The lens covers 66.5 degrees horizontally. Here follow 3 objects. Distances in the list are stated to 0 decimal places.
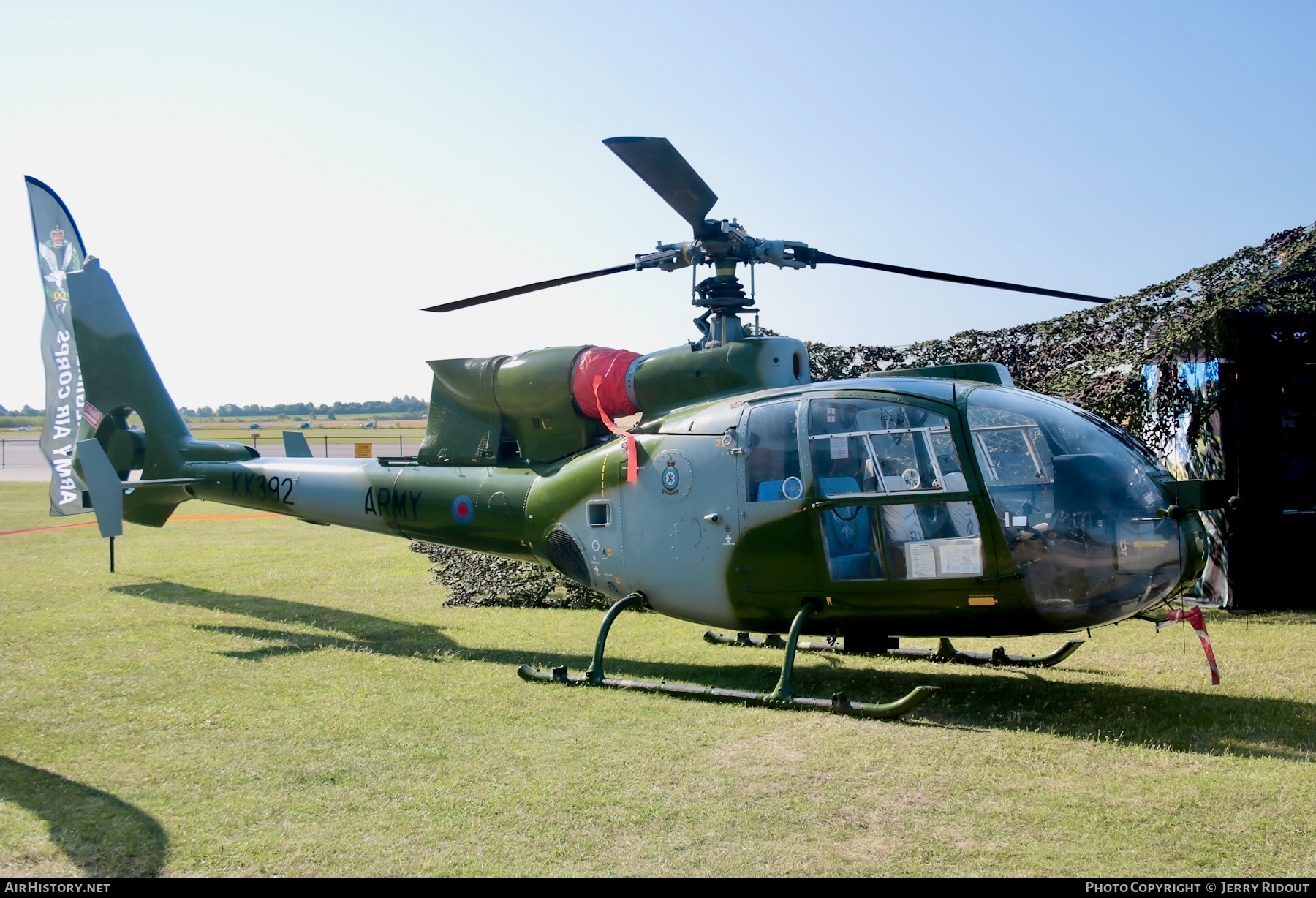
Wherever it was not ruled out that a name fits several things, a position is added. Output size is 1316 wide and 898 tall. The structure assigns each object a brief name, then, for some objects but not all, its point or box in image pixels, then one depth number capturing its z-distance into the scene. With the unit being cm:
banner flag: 1800
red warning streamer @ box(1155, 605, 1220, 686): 715
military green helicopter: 688
